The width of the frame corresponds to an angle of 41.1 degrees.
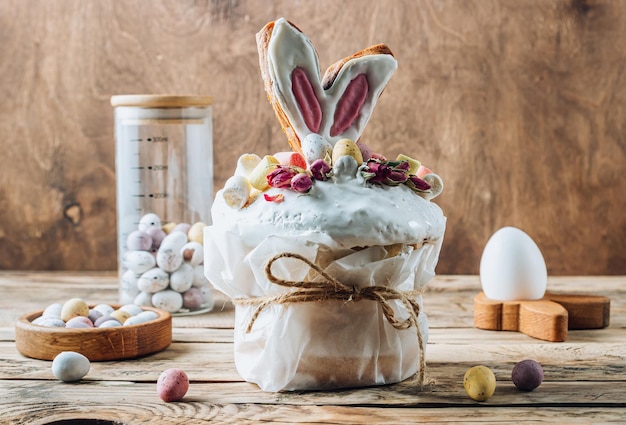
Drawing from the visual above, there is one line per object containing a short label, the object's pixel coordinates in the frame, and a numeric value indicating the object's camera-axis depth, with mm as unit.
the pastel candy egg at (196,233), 1467
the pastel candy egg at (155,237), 1462
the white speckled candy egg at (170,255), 1419
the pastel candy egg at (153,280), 1417
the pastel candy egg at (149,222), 1479
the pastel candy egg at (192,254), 1440
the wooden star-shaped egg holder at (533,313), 1263
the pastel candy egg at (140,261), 1431
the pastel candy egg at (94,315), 1205
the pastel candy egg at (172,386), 891
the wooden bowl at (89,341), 1092
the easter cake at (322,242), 891
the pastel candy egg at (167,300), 1421
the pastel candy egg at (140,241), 1450
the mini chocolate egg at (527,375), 919
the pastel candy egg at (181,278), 1423
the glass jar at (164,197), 1431
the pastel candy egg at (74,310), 1191
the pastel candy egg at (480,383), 882
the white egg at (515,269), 1330
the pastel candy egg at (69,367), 976
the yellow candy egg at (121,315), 1187
